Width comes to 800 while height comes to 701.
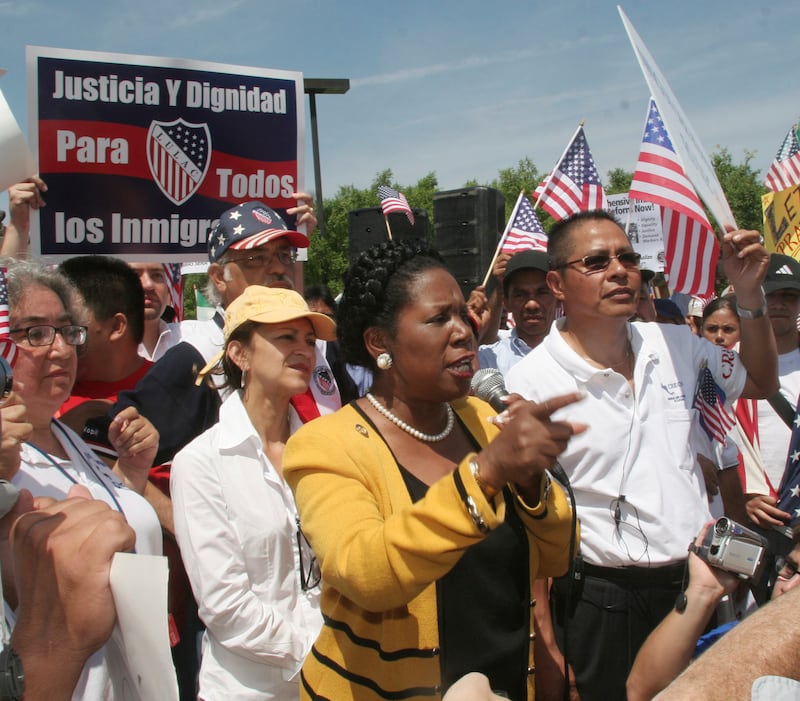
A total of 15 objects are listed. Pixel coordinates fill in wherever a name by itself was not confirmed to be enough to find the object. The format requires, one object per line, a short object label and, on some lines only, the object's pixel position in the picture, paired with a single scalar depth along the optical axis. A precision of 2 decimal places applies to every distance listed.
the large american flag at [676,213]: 4.16
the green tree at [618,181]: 48.33
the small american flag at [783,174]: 8.93
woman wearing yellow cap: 2.72
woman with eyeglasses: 2.48
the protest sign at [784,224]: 7.21
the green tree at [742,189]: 36.12
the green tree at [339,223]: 41.72
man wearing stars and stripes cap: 3.39
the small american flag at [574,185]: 6.96
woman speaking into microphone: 1.81
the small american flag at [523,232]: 7.01
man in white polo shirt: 3.02
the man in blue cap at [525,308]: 5.30
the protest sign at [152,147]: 4.21
